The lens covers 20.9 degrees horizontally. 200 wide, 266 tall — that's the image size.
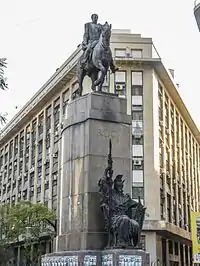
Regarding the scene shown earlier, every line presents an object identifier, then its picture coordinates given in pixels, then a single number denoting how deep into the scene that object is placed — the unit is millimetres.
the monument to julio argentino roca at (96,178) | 13930
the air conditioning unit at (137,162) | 51531
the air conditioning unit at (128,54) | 54116
